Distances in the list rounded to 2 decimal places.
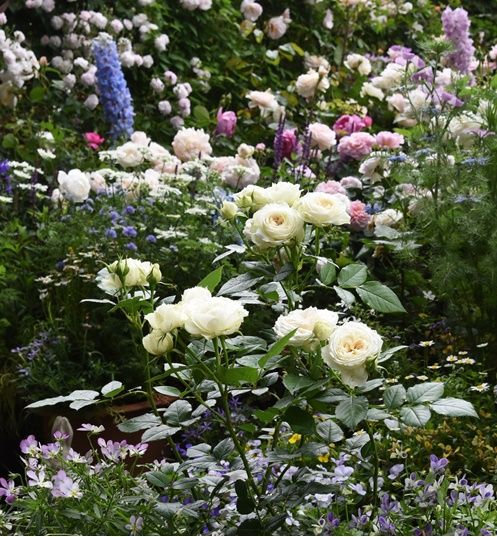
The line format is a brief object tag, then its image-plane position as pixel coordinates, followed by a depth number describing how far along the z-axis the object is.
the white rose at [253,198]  2.15
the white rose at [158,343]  1.89
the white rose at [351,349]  1.81
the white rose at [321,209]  2.02
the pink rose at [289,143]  4.66
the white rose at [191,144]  4.41
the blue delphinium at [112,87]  5.07
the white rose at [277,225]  1.99
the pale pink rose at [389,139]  4.07
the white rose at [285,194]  2.11
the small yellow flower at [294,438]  2.63
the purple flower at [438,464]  2.09
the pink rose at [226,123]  5.12
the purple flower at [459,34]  4.89
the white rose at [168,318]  1.84
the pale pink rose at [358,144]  4.25
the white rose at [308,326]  1.87
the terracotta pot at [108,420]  3.22
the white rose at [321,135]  4.40
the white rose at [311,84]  4.92
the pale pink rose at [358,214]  4.02
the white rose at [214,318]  1.77
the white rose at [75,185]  3.76
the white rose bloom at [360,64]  6.02
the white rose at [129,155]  3.99
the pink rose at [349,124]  4.80
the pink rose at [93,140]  4.86
